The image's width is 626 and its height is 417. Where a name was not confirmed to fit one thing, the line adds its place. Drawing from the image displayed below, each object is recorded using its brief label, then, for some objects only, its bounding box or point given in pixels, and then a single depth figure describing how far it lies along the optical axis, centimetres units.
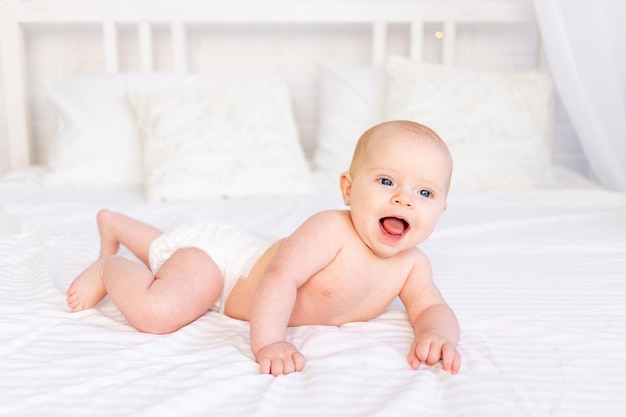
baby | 83
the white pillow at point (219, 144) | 175
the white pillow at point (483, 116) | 189
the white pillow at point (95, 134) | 194
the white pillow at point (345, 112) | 203
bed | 72
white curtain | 171
